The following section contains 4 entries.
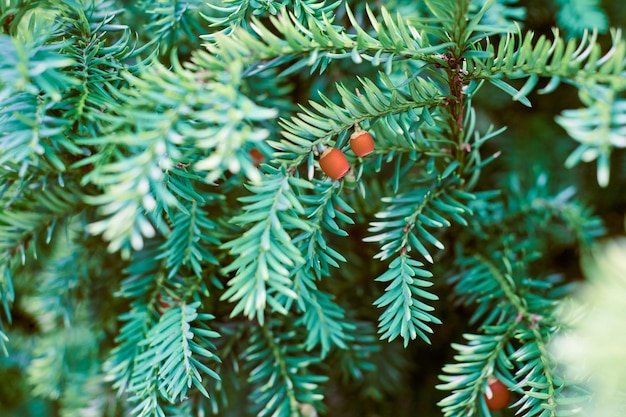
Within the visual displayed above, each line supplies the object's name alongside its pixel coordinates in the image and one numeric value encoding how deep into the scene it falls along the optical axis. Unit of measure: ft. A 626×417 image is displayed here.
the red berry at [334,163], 1.21
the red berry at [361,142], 1.22
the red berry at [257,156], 1.85
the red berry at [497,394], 1.37
